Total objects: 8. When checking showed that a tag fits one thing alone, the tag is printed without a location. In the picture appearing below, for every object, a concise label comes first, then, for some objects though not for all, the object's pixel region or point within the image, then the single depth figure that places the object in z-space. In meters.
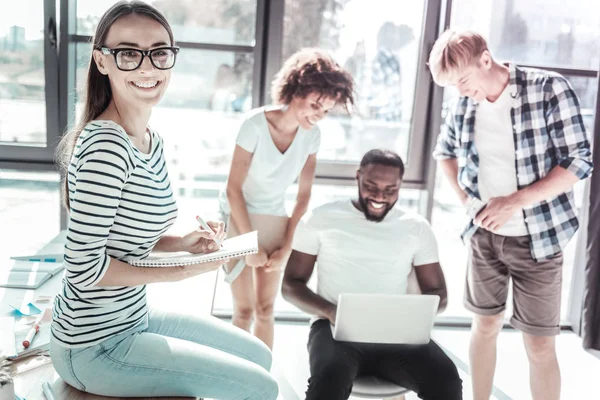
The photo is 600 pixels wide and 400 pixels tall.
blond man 2.27
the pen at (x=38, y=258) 2.62
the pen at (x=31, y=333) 1.75
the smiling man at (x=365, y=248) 2.29
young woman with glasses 1.30
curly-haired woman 2.46
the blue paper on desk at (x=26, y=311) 2.04
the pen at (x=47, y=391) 1.41
